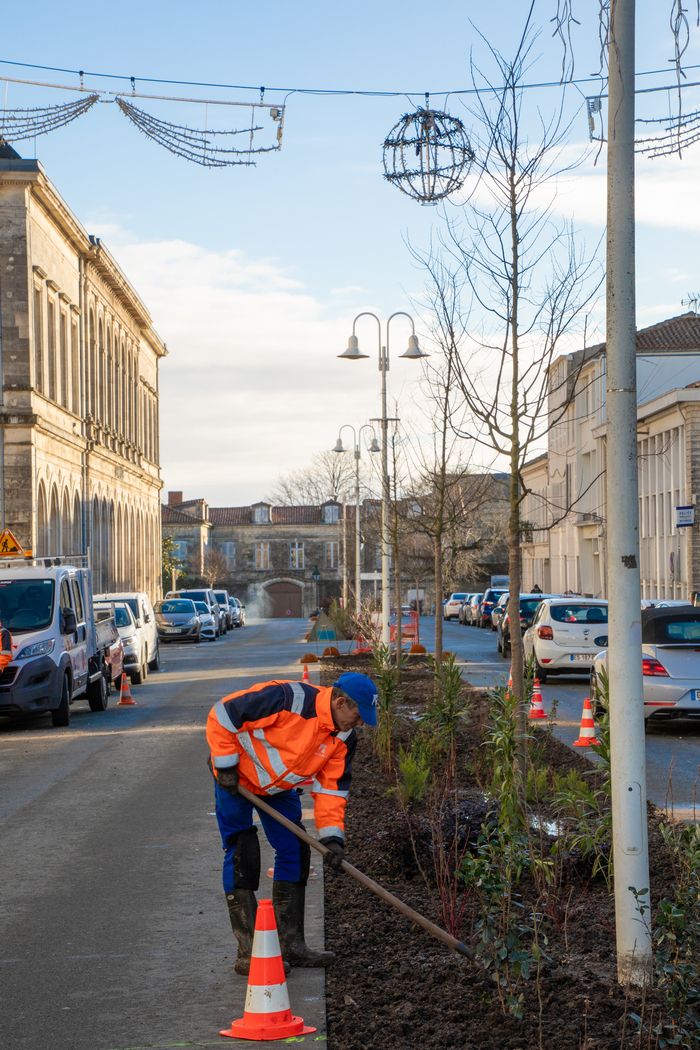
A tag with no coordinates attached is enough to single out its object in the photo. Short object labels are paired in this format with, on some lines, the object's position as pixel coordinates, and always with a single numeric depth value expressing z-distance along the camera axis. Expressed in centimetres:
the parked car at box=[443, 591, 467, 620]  7552
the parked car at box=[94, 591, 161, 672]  3008
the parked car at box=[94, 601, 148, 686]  2811
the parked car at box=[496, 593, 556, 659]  2982
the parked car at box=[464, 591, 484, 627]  6441
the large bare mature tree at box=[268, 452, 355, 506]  11686
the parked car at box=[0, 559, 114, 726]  1830
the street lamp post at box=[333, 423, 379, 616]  4241
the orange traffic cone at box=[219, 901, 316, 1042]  552
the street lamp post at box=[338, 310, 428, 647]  2747
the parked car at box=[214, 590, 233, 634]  6269
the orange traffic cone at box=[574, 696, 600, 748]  1474
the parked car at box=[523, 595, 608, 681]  2445
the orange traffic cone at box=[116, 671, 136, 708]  2325
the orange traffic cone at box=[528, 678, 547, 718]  1830
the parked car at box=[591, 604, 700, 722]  1620
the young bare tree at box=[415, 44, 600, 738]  1092
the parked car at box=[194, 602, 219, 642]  5169
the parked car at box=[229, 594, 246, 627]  7175
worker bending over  627
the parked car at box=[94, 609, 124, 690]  2353
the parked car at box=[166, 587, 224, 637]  5744
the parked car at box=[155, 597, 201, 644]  4938
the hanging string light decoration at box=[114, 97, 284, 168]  1281
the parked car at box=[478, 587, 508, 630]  5807
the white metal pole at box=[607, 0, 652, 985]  582
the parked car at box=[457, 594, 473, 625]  6861
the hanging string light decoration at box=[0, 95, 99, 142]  1307
